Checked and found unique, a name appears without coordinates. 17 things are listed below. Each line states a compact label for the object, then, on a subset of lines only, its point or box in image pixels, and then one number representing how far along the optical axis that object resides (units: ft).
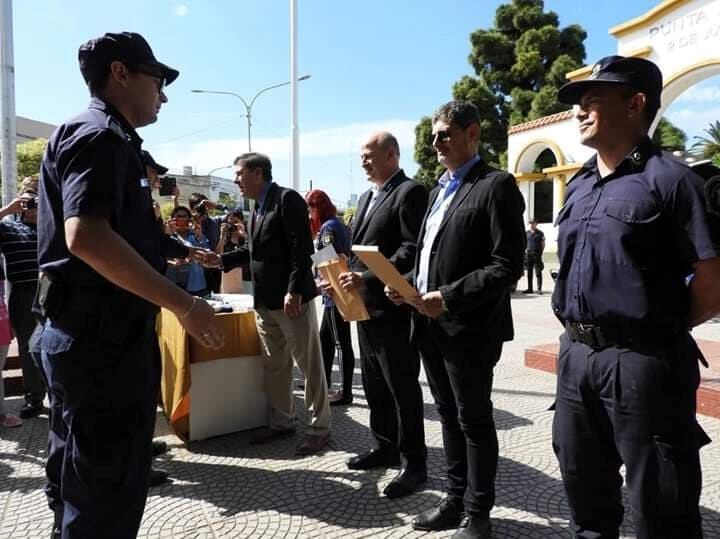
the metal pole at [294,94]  45.37
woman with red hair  14.03
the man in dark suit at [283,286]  11.38
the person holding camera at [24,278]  13.34
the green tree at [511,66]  81.71
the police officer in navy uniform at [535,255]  42.01
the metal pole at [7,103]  22.48
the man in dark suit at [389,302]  9.41
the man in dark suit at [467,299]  7.45
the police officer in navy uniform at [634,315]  5.43
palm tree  92.17
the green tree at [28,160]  65.46
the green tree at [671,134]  97.78
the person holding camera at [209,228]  22.61
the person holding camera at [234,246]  20.47
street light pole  75.11
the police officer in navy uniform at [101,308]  5.23
